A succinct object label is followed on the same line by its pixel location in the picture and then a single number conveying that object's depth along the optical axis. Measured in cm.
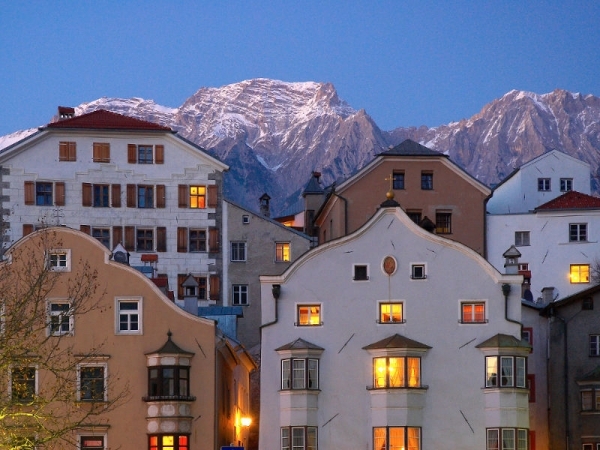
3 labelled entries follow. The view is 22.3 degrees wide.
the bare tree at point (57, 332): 6944
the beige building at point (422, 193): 10431
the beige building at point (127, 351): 7200
